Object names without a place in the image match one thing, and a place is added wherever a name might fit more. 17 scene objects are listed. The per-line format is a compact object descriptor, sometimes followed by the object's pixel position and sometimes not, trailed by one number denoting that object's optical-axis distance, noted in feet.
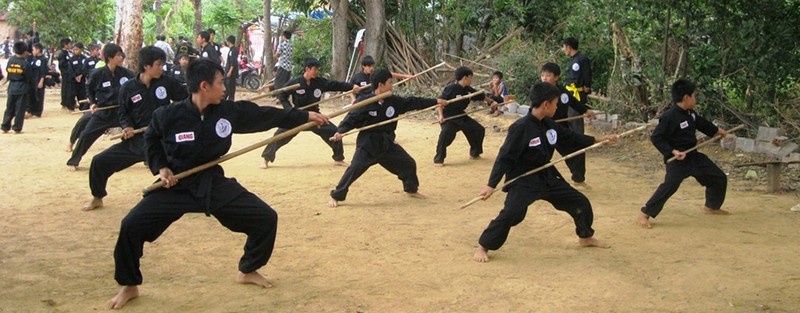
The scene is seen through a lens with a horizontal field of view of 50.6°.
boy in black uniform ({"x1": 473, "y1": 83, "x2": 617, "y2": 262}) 21.44
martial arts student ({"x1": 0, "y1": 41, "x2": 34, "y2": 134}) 47.62
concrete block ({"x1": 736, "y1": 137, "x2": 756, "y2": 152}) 35.42
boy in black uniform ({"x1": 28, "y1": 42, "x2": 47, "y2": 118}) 54.14
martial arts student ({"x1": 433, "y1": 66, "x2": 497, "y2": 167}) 36.24
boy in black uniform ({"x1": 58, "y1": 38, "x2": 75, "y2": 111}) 60.64
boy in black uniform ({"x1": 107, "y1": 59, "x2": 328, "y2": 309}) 17.88
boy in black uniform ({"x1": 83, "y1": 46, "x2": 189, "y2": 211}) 27.45
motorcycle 80.18
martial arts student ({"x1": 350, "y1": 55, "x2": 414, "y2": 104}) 42.24
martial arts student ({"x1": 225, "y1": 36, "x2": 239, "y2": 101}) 61.67
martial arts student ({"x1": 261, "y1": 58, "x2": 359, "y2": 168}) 36.24
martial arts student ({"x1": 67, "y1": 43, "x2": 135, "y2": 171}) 34.63
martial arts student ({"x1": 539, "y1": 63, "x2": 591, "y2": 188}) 31.60
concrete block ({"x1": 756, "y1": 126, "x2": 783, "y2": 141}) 34.65
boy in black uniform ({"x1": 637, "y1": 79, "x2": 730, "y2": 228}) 25.46
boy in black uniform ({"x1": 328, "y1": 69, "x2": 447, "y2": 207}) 28.86
